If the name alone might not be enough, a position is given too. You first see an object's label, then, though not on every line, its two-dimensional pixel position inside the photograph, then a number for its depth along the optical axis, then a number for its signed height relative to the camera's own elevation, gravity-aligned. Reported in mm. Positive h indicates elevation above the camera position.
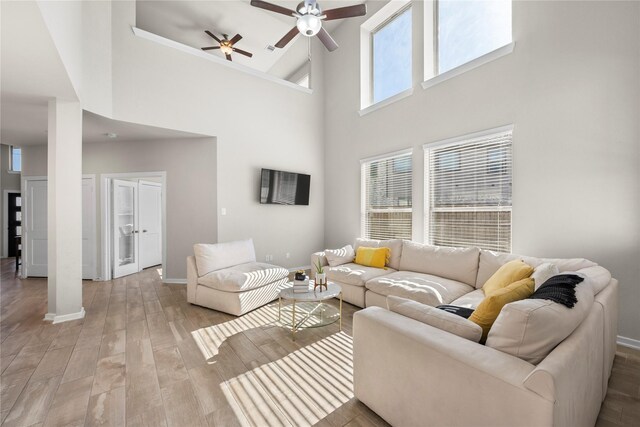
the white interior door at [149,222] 5855 -219
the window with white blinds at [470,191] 3400 +282
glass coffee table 2791 -1206
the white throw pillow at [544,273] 1993 -454
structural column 3158 +30
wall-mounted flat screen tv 5246 +492
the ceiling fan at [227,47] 5285 +3267
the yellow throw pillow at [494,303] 1465 -493
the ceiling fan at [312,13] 3006 +2240
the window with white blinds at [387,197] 4531 +270
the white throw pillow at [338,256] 4145 -671
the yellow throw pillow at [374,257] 3936 -643
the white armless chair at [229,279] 3297 -845
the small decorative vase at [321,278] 2963 -708
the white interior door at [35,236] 5207 -425
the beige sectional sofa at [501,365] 990 -653
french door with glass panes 5129 -301
